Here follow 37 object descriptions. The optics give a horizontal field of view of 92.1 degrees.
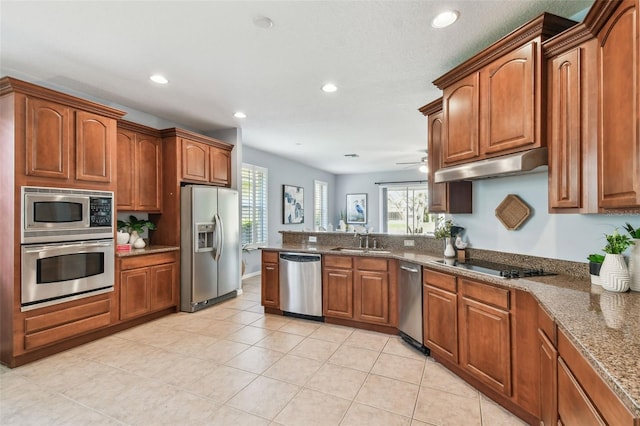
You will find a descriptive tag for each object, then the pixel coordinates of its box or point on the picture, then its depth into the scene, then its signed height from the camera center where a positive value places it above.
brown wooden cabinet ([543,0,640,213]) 1.43 +0.53
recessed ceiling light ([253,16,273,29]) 2.15 +1.35
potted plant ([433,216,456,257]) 3.10 -0.24
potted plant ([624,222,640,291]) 1.76 -0.29
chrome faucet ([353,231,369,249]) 4.02 -0.34
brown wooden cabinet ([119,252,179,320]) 3.53 -0.87
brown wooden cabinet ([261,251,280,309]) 4.05 -0.89
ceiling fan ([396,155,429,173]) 5.97 +1.02
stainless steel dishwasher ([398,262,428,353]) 2.94 -0.91
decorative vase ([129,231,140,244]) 3.92 -0.30
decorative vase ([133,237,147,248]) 3.89 -0.38
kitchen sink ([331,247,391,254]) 3.58 -0.46
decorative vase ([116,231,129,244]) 3.64 -0.29
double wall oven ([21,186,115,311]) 2.70 -0.30
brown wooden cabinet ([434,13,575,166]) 2.00 +0.85
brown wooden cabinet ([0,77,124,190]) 2.66 +0.74
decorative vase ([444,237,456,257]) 3.09 -0.39
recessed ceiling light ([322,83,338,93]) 3.28 +1.35
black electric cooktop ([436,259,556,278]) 2.21 -0.45
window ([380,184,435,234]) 9.18 +0.10
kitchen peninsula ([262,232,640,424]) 0.95 -0.48
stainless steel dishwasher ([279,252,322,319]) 3.77 -0.90
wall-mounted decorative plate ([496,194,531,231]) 2.57 +0.00
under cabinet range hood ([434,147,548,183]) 2.00 +0.33
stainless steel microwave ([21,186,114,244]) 2.70 -0.01
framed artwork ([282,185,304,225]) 7.34 +0.21
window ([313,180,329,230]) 8.95 +0.25
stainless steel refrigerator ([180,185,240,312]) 4.17 -0.46
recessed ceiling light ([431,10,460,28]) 2.08 +1.34
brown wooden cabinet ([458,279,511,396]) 2.06 -0.88
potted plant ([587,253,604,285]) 1.92 -0.34
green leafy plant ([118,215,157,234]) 3.97 -0.14
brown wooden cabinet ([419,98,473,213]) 3.04 +0.26
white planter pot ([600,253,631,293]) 1.74 -0.36
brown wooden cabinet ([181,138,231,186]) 4.29 +0.75
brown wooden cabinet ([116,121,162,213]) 3.79 +0.58
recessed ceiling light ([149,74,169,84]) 3.08 +1.37
